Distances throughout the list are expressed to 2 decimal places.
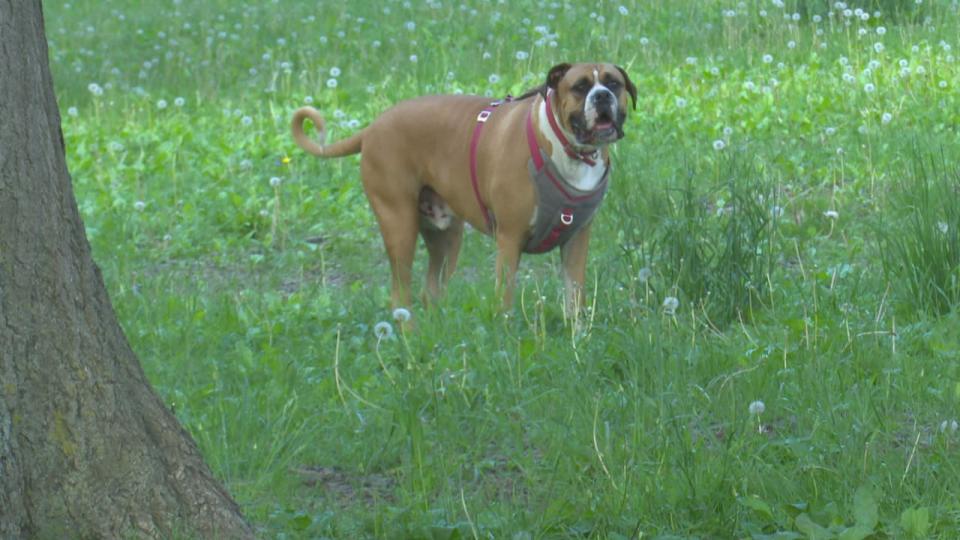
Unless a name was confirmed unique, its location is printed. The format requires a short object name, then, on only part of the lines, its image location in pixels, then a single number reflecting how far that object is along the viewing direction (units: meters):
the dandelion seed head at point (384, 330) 10.42
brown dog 12.14
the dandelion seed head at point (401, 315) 10.76
